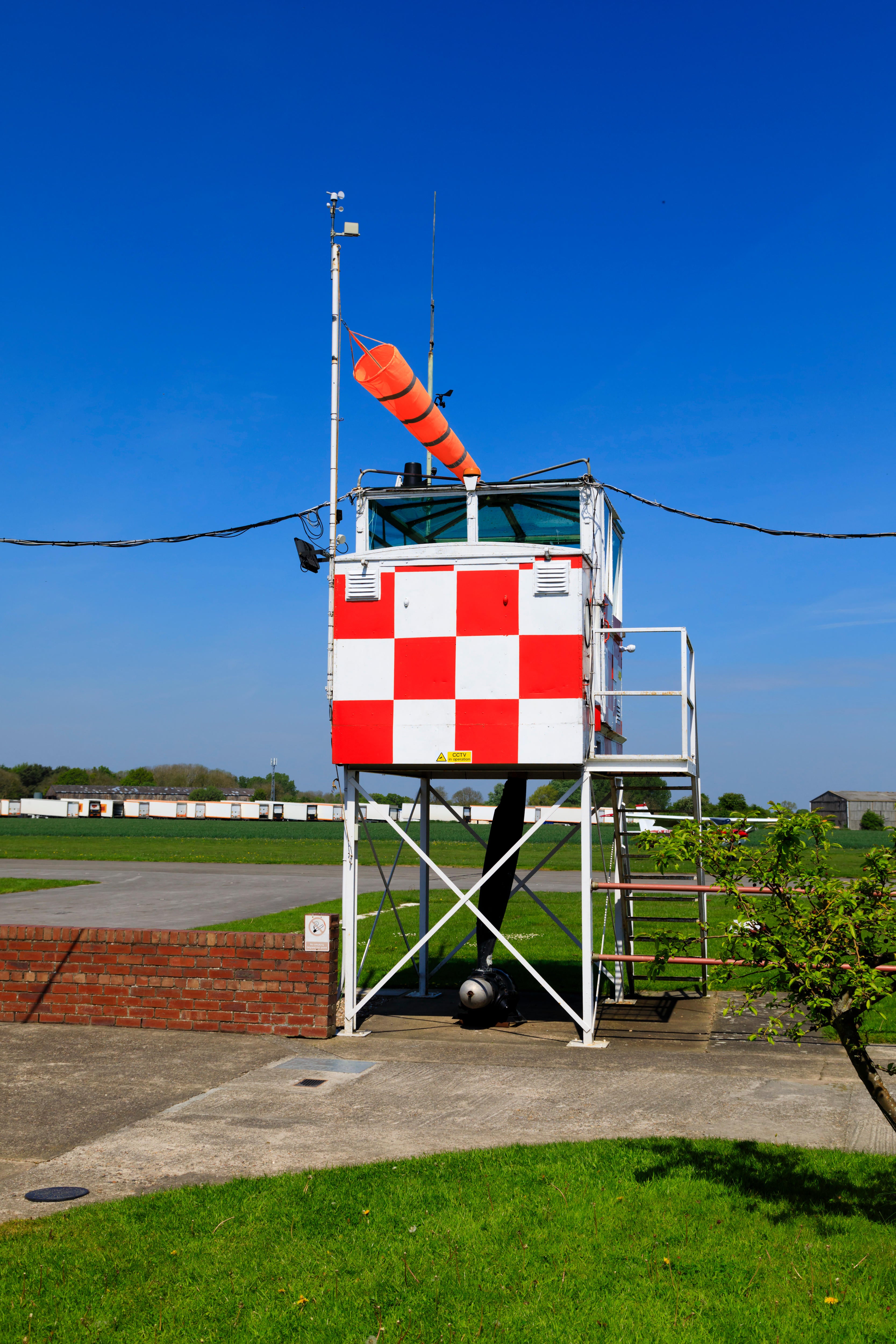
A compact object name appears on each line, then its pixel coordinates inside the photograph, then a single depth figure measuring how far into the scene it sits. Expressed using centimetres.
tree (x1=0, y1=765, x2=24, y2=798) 15900
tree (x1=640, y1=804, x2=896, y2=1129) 512
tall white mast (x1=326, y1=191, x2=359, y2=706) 1113
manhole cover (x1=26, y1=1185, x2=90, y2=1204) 588
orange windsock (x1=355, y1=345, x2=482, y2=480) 1001
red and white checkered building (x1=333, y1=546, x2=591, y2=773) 1047
